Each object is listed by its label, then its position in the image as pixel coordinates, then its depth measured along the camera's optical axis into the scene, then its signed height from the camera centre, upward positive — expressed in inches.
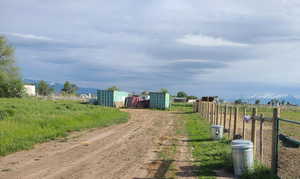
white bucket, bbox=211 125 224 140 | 559.2 -57.1
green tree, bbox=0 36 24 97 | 2299.5 +143.5
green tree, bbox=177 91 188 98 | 5915.4 +48.1
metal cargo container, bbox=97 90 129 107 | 1929.1 -11.7
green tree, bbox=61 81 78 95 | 5802.2 +146.0
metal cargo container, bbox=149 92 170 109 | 1916.8 -20.1
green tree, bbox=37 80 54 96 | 5073.8 +107.8
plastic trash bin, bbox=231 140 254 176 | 305.6 -53.3
